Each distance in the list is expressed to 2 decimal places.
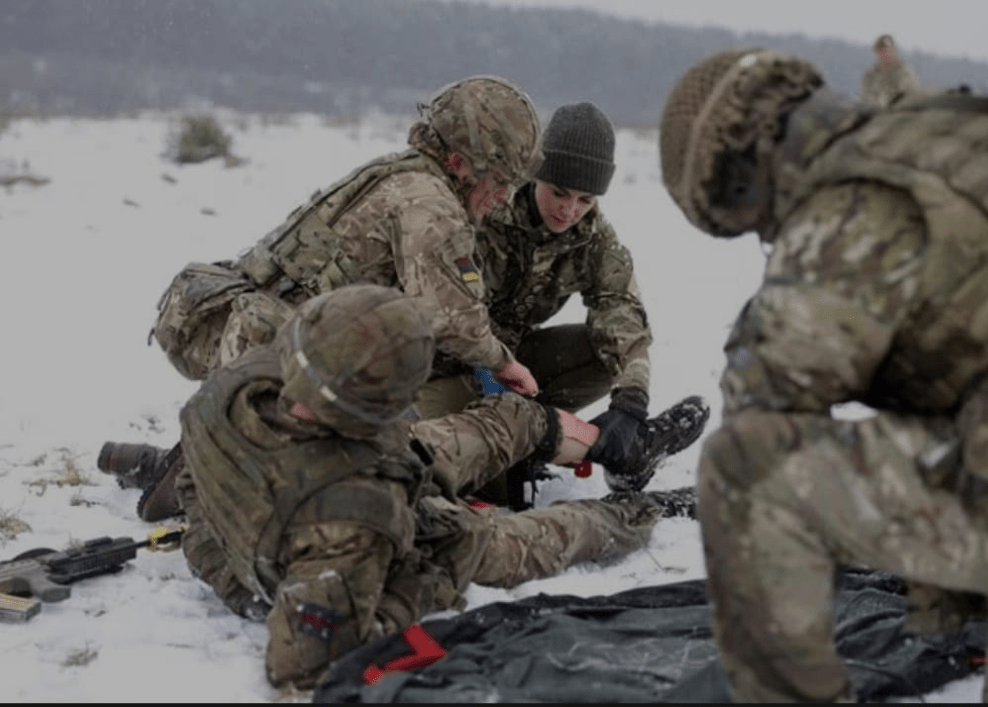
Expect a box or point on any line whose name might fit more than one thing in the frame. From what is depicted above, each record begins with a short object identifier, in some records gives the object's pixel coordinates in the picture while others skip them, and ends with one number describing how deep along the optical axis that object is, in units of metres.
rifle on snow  3.66
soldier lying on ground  3.25
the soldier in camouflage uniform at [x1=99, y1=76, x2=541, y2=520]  4.40
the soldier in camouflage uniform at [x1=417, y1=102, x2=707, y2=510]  5.04
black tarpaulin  3.00
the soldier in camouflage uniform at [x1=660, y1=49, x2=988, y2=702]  2.42
